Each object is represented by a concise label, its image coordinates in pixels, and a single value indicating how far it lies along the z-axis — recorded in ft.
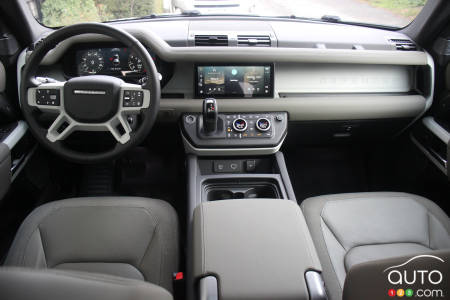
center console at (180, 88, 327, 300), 3.25
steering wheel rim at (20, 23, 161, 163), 4.47
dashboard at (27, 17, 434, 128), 5.67
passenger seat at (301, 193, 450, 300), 4.51
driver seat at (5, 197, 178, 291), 4.16
